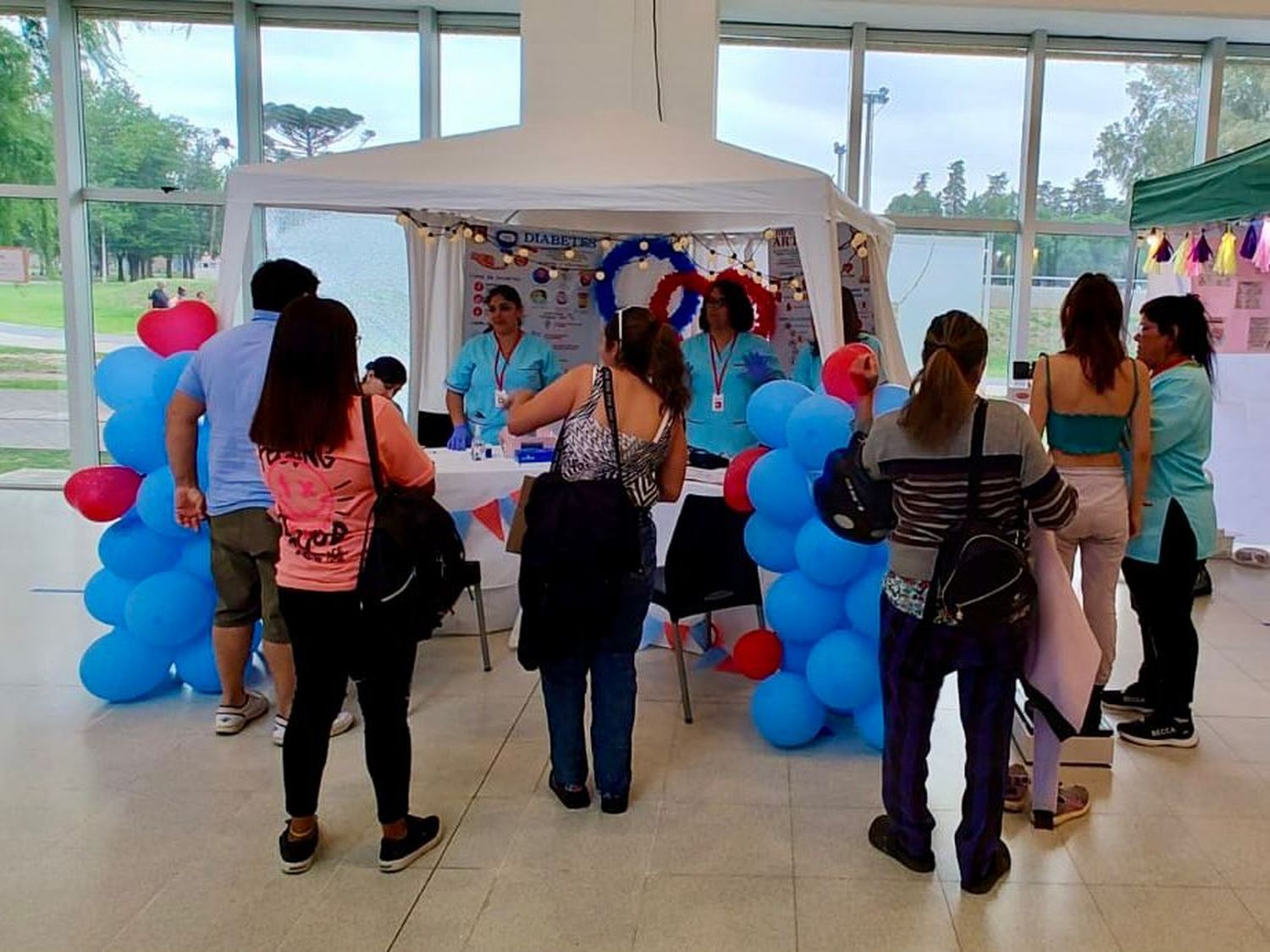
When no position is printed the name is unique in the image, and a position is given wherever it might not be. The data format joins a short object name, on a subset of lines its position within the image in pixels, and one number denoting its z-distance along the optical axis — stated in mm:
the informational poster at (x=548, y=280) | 5230
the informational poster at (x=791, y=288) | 4824
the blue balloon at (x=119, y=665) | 3195
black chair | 3230
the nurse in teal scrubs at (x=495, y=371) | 4445
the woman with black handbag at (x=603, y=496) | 2369
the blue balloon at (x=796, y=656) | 2961
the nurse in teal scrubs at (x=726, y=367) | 4312
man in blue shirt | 2738
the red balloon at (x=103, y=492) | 3152
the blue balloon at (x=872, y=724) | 2898
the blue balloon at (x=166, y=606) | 3145
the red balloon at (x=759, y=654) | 3182
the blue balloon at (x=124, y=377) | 3146
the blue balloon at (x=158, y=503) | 3064
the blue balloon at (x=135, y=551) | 3188
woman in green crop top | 2566
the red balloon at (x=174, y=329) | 3258
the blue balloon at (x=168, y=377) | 3062
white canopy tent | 3562
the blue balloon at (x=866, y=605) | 2789
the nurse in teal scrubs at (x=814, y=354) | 4324
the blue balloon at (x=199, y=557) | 3141
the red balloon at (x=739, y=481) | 3107
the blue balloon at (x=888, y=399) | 2680
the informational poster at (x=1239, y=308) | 5098
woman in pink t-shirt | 2059
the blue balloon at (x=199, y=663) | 3246
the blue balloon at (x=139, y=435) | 3123
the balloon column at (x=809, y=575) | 2783
